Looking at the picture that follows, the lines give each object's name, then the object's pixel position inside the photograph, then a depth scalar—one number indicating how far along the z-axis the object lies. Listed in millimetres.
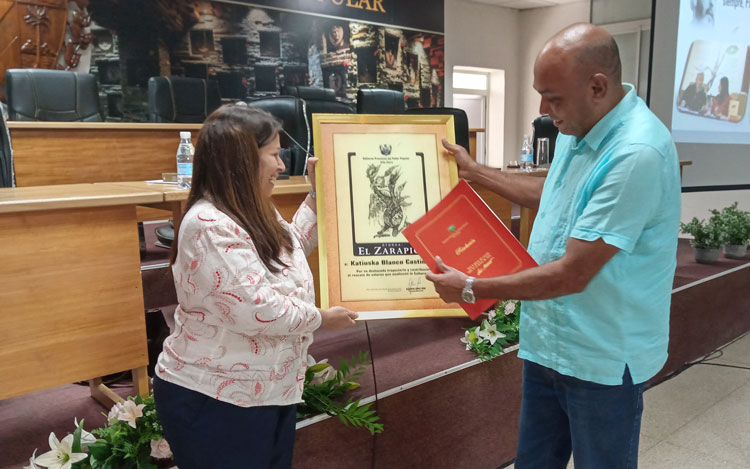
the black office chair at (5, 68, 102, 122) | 4477
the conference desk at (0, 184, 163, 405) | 1467
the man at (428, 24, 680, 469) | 1156
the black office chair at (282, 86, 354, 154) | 3590
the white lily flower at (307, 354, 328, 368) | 1893
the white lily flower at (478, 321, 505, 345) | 2203
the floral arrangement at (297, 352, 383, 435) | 1696
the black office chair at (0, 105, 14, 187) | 2836
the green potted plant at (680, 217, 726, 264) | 3715
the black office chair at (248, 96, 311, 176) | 3441
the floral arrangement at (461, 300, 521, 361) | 2160
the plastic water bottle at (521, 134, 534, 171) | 3719
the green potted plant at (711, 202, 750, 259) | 3799
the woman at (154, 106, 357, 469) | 1158
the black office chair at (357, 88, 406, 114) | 4414
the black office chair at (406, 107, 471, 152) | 3764
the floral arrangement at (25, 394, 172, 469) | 1392
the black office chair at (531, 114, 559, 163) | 4855
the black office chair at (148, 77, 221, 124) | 5070
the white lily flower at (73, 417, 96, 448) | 1468
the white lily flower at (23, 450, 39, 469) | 1379
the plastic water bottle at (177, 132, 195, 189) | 2109
